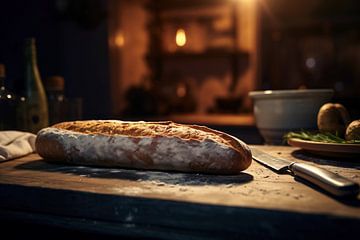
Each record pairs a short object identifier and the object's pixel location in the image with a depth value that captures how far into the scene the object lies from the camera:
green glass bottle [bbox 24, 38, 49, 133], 1.36
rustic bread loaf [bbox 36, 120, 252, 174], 0.85
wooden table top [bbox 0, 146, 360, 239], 0.61
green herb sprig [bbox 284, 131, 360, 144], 1.03
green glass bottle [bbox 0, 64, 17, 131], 1.31
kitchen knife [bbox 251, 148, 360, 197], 0.64
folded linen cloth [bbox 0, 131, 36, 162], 1.05
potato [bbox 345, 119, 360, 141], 0.99
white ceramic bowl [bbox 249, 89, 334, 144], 1.27
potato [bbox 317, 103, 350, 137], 1.11
